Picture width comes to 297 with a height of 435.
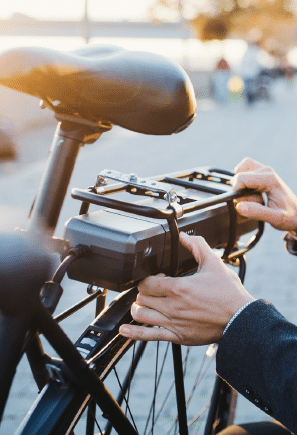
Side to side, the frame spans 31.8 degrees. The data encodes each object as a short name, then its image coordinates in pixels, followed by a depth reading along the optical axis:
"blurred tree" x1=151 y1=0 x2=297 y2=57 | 30.22
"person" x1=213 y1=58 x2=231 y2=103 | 22.00
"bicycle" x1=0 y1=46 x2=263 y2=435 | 0.91
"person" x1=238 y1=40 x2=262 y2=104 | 20.70
